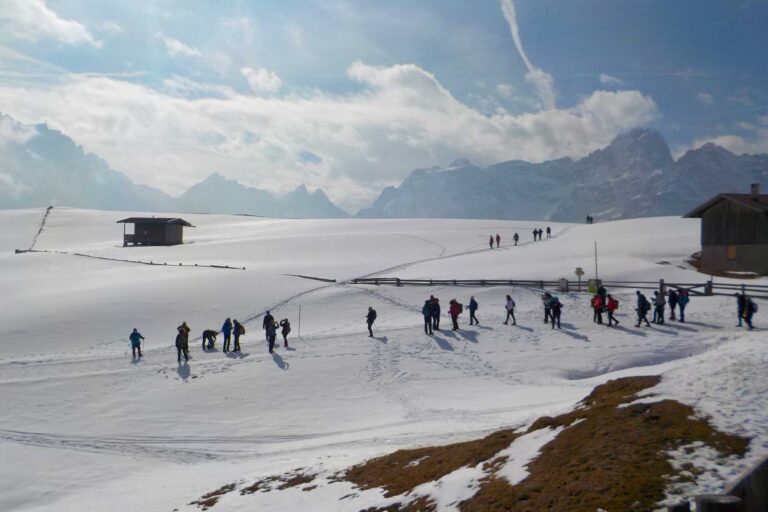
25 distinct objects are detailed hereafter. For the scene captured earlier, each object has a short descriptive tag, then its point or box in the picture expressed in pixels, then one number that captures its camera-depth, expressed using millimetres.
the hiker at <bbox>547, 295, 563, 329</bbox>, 26469
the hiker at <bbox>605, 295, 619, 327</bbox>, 26422
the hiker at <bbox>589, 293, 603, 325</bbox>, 26953
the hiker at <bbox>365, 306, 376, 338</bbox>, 26234
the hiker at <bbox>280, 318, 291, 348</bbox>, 25328
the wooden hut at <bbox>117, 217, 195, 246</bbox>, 73000
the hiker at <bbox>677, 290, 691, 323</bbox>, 26391
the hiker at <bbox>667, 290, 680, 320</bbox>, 26734
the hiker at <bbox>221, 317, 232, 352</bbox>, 24969
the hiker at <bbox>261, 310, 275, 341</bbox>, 24625
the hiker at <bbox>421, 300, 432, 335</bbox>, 26172
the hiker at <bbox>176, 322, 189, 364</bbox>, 23391
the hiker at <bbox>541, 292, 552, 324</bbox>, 27391
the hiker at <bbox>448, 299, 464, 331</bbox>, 26875
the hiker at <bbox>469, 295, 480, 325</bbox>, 27594
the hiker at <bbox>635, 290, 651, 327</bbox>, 25797
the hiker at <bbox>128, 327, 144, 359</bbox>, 24547
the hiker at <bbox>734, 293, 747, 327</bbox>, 24828
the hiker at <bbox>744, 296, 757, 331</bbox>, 24234
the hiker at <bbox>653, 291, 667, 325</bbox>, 26062
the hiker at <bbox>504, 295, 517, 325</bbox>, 27391
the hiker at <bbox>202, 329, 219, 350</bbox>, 25703
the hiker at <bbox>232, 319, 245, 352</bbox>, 25125
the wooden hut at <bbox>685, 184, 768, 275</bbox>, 39344
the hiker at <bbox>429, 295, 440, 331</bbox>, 26469
